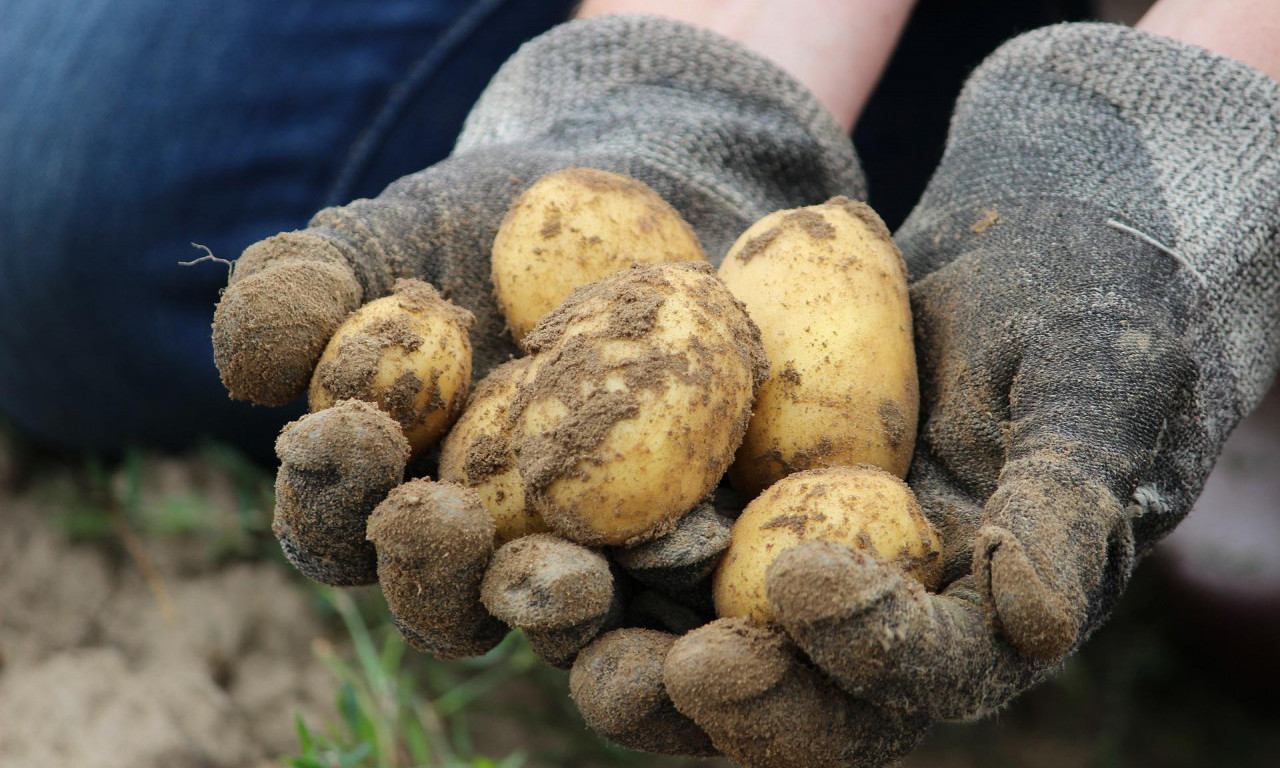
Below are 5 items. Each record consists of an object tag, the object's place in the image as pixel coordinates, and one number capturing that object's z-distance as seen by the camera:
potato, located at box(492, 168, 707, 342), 1.03
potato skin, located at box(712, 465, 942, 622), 0.98
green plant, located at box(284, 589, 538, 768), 1.11
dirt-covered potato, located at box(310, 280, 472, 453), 0.99
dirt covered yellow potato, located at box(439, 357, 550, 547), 1.00
